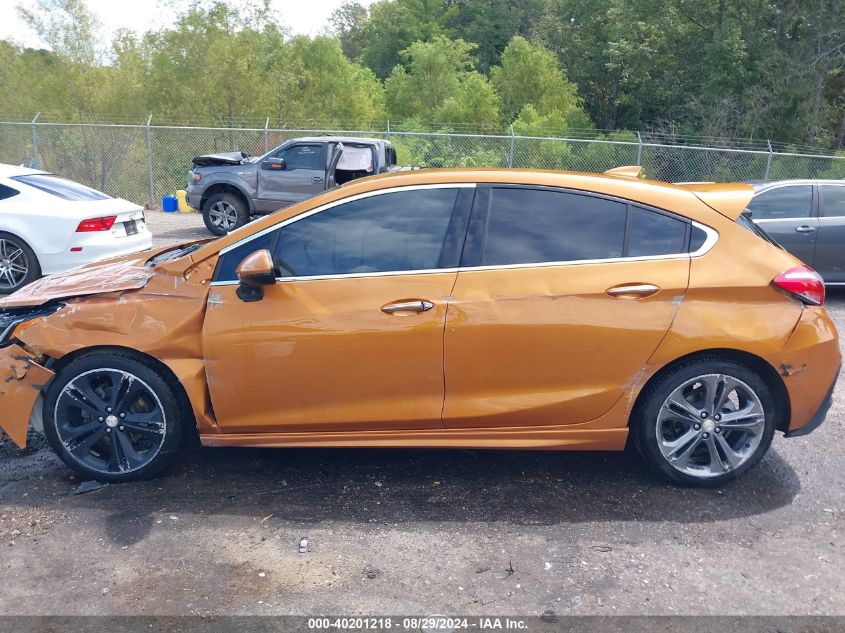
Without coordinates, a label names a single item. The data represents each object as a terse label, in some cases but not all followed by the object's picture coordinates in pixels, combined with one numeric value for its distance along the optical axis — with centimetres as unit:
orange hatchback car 401
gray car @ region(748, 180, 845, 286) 927
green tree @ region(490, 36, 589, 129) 3014
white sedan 879
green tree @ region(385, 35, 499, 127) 3133
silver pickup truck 1407
